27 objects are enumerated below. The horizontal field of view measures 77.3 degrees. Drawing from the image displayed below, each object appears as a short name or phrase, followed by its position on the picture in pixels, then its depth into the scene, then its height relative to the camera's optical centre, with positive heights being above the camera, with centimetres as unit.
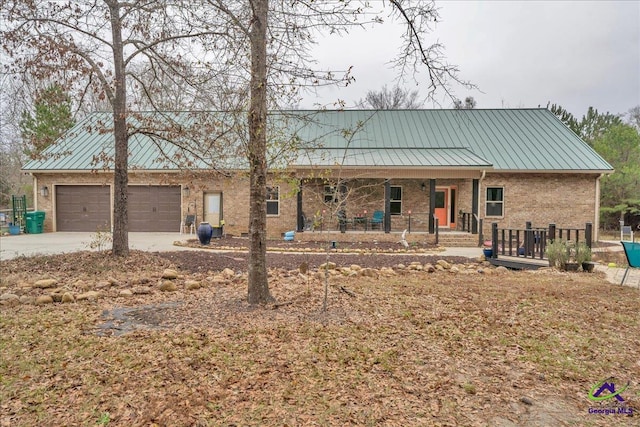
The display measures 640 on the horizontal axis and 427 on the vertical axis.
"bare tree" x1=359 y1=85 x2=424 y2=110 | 3105 +836
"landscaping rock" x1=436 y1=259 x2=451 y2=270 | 983 -147
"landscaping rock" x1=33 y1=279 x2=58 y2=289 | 684 -141
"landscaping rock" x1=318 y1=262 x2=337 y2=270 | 874 -138
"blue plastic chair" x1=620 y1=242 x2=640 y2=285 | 785 -93
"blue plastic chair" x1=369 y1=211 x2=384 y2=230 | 1744 -64
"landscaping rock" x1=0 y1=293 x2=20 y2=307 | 589 -147
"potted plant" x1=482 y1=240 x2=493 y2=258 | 1105 -132
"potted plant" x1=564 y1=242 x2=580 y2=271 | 945 -129
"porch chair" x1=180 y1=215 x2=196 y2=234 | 1814 -95
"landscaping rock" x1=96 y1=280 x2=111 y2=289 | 698 -145
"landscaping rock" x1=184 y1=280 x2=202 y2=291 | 682 -141
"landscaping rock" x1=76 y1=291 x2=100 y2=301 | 619 -147
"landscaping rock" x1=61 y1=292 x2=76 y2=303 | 609 -146
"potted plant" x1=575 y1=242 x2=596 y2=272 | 940 -124
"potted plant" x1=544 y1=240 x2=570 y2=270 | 957 -117
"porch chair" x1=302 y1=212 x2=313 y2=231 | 1733 -80
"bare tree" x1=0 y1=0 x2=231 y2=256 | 746 +307
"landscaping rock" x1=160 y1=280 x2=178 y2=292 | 678 -143
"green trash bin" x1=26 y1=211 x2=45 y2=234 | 1806 -92
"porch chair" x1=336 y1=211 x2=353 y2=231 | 1636 -87
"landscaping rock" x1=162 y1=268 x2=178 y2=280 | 770 -139
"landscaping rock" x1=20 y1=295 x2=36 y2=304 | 600 -148
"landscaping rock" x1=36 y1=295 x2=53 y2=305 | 595 -147
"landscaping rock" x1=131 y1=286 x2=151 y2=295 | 661 -146
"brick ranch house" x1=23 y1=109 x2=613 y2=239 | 1684 +81
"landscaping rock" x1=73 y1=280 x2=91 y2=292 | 689 -147
